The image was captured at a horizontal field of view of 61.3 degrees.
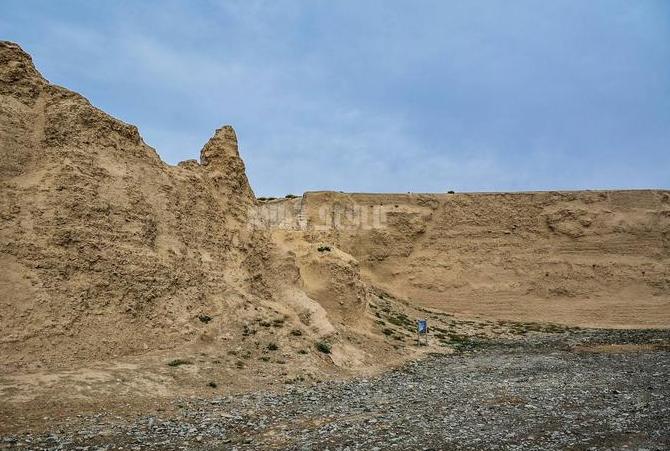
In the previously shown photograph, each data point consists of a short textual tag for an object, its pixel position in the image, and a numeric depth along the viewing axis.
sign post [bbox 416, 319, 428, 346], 27.19
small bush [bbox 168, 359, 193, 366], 16.94
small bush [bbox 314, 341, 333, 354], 21.22
